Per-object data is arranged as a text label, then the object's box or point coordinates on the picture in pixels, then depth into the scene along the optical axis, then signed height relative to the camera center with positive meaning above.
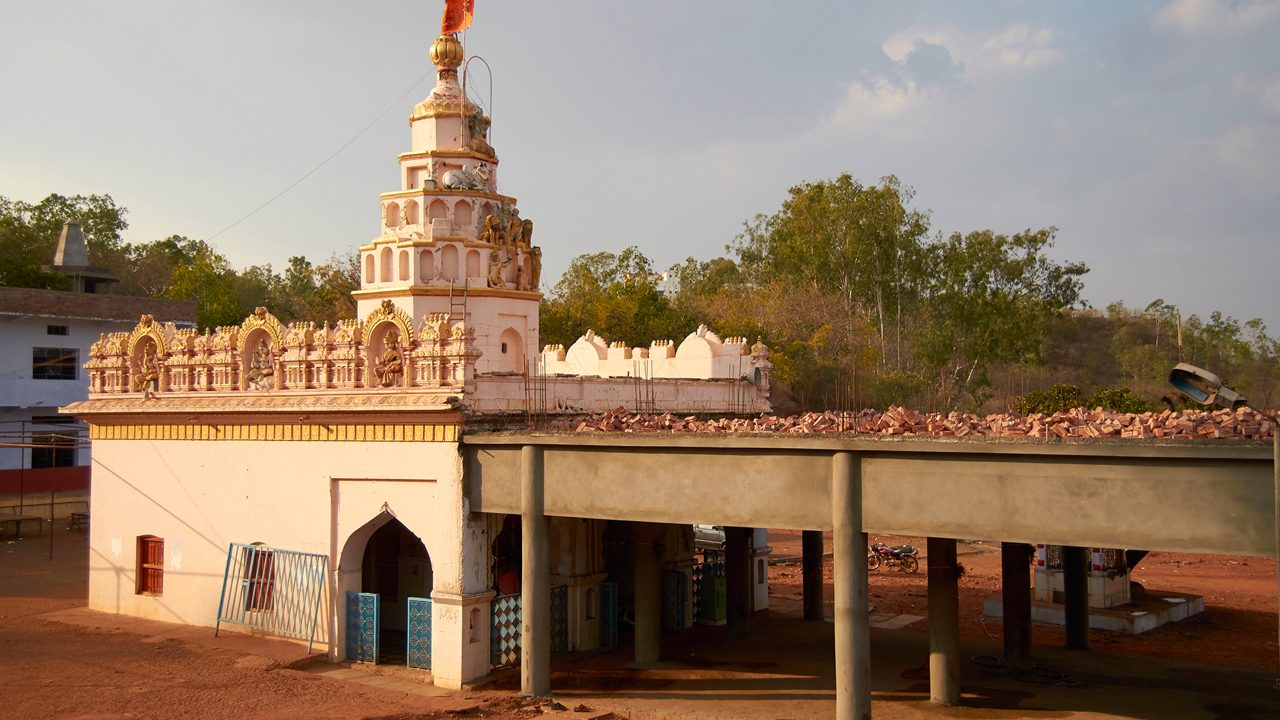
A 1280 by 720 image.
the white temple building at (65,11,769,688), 18.80 -0.87
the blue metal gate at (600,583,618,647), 21.86 -4.39
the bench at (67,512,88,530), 37.59 -4.25
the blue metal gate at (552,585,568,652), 21.09 -4.35
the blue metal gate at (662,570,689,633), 24.03 -4.53
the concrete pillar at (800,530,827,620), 24.95 -4.26
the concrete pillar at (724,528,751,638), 23.19 -4.01
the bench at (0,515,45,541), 35.31 -4.08
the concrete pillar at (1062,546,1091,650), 21.59 -4.16
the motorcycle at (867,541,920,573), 33.34 -5.09
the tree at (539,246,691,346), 46.66 +3.31
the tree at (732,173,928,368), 53.59 +6.72
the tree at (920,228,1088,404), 51.44 +3.86
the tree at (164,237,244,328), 56.00 +5.49
